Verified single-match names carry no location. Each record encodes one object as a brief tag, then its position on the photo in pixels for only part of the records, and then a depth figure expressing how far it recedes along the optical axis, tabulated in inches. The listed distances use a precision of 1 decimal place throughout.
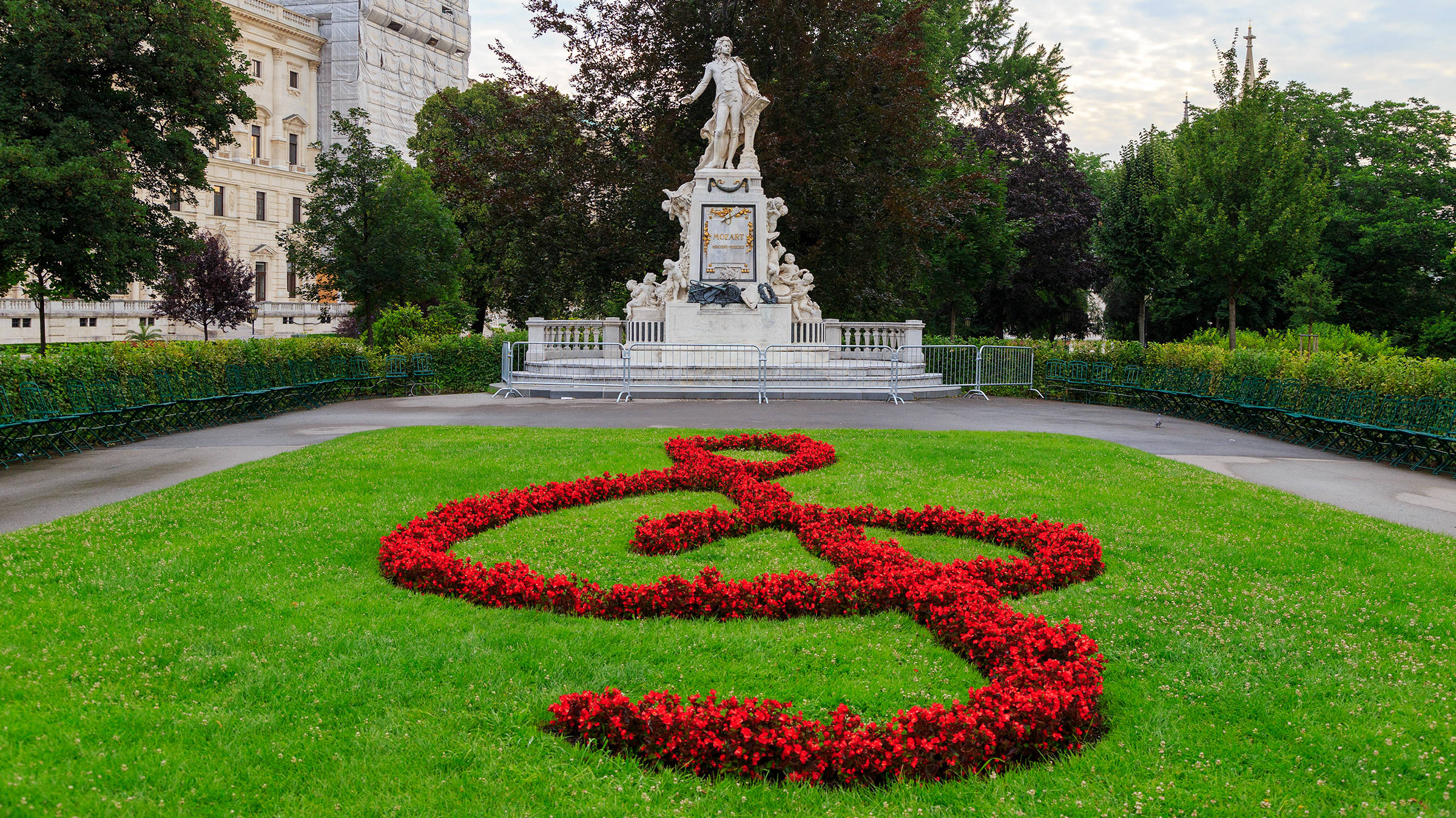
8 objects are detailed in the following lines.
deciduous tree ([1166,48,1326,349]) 968.9
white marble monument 915.4
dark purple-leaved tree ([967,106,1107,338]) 1615.4
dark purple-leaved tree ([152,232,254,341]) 1797.5
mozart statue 964.6
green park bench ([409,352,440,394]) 908.0
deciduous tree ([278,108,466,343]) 1057.5
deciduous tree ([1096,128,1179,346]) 1390.3
